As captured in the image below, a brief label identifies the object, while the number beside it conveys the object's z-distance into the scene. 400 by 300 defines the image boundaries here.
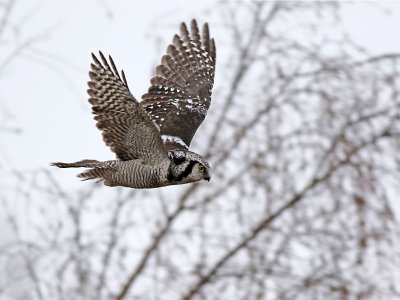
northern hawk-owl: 9.49
